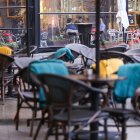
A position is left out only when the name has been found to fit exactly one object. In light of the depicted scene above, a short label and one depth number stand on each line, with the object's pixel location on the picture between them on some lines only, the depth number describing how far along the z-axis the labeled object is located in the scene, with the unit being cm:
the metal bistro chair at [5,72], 1267
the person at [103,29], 2434
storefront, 2344
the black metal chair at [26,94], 949
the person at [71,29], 2420
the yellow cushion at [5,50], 1446
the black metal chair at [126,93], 838
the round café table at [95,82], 792
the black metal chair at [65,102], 754
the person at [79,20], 2448
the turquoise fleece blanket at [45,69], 900
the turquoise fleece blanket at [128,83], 871
